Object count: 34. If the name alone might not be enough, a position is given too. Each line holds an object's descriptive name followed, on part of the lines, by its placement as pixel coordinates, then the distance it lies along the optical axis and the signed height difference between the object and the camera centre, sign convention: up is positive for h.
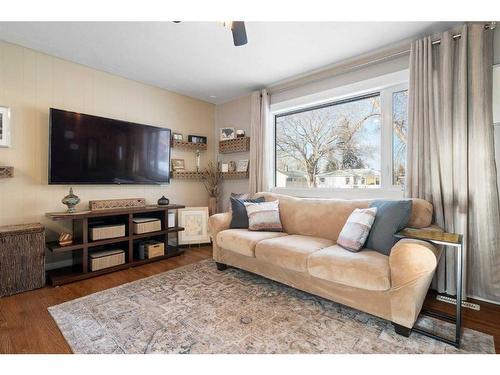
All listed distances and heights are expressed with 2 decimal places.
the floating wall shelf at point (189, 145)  3.81 +0.70
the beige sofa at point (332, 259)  1.55 -0.56
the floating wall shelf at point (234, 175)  3.91 +0.21
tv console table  2.47 -0.61
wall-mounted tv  2.63 +0.46
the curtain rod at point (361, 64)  2.12 +1.43
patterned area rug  1.47 -0.98
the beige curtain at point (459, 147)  1.98 +0.37
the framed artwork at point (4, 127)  2.42 +0.62
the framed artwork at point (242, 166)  3.94 +0.37
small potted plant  4.09 +0.10
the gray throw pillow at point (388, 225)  1.87 -0.29
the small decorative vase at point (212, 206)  4.06 -0.32
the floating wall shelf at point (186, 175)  3.85 +0.21
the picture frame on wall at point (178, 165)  3.88 +0.38
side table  1.52 -0.36
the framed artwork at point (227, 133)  4.12 +0.95
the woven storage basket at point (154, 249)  3.07 -0.81
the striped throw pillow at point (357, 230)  1.96 -0.35
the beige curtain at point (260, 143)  3.58 +0.68
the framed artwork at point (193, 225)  3.70 -0.59
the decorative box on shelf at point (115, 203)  2.90 -0.21
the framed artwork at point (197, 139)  4.00 +0.84
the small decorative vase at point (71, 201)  2.60 -0.15
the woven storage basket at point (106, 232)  2.67 -0.52
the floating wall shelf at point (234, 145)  3.88 +0.71
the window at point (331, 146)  2.86 +0.57
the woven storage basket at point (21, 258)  2.14 -0.67
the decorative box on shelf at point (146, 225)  3.00 -0.49
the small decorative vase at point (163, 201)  3.46 -0.21
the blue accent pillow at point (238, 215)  2.80 -0.33
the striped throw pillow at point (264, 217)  2.71 -0.34
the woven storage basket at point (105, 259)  2.62 -0.82
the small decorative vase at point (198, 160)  4.20 +0.48
